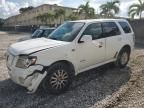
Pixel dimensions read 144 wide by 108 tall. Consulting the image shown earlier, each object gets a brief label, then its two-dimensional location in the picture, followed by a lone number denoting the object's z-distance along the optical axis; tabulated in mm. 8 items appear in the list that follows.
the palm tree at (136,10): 15899
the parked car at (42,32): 6475
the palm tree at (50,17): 23018
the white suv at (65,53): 2606
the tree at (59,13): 22111
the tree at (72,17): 18574
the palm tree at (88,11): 18020
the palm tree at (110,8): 18344
